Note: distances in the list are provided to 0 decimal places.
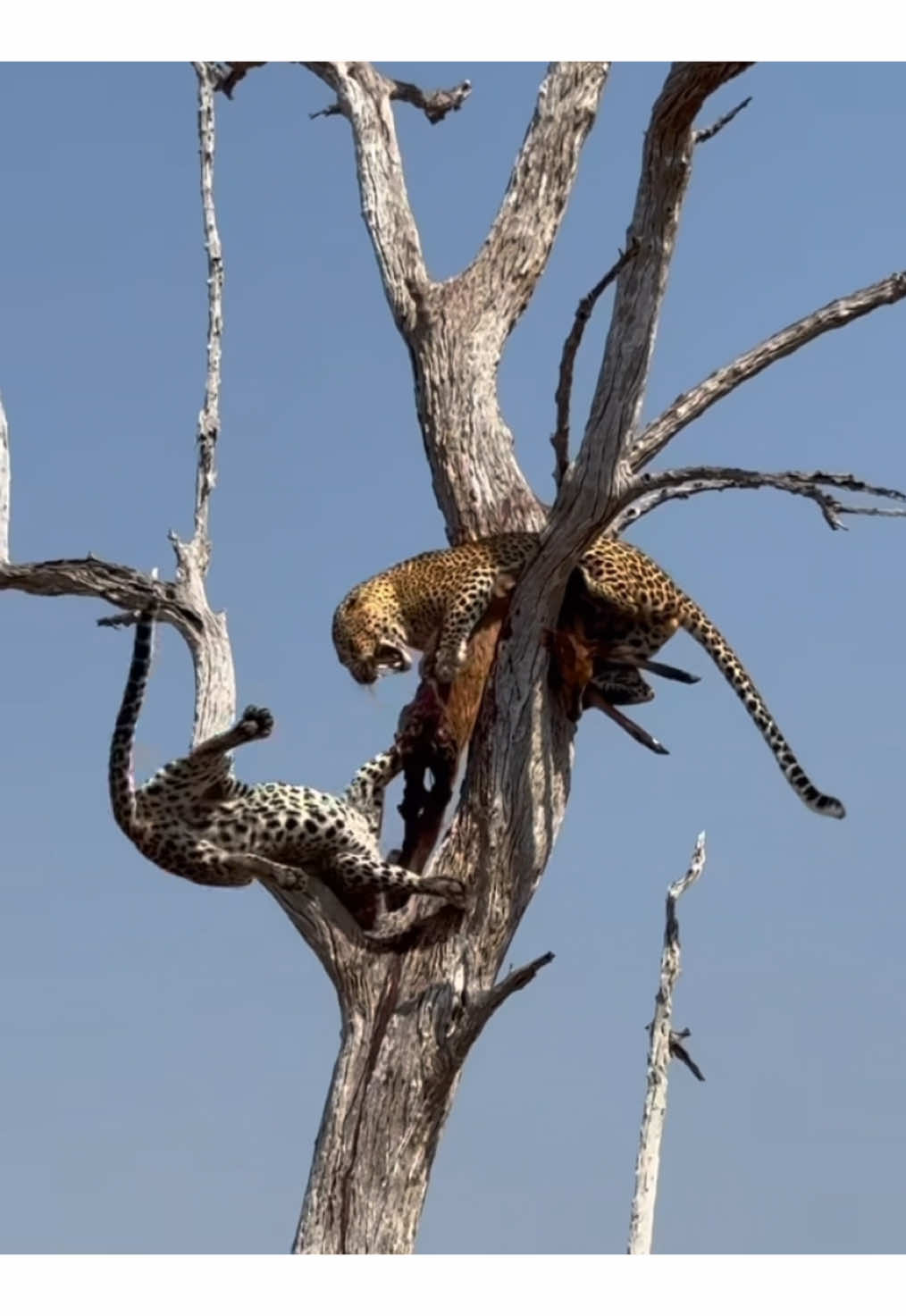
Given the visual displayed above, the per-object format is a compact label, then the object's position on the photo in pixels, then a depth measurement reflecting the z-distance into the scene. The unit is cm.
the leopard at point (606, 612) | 1658
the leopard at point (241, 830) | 1591
